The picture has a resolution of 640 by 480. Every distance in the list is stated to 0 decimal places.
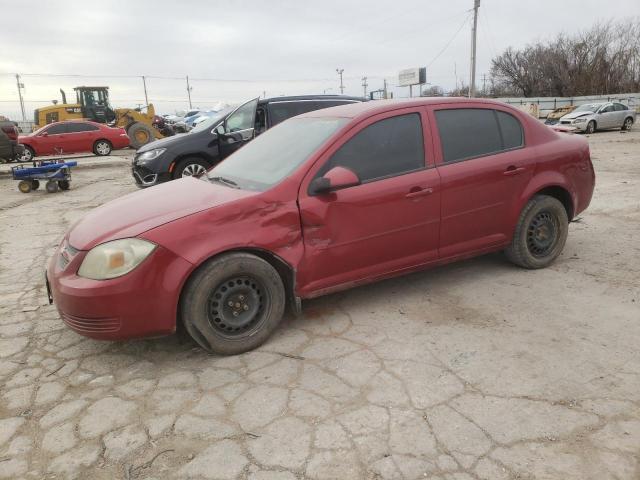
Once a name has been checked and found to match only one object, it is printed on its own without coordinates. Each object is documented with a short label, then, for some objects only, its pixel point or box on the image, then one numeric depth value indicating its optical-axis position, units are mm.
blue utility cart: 10438
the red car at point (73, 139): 17103
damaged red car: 2865
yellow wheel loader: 20750
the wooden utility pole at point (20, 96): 48344
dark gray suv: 8320
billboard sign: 52719
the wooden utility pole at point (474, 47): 31141
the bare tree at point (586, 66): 47406
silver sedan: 21895
